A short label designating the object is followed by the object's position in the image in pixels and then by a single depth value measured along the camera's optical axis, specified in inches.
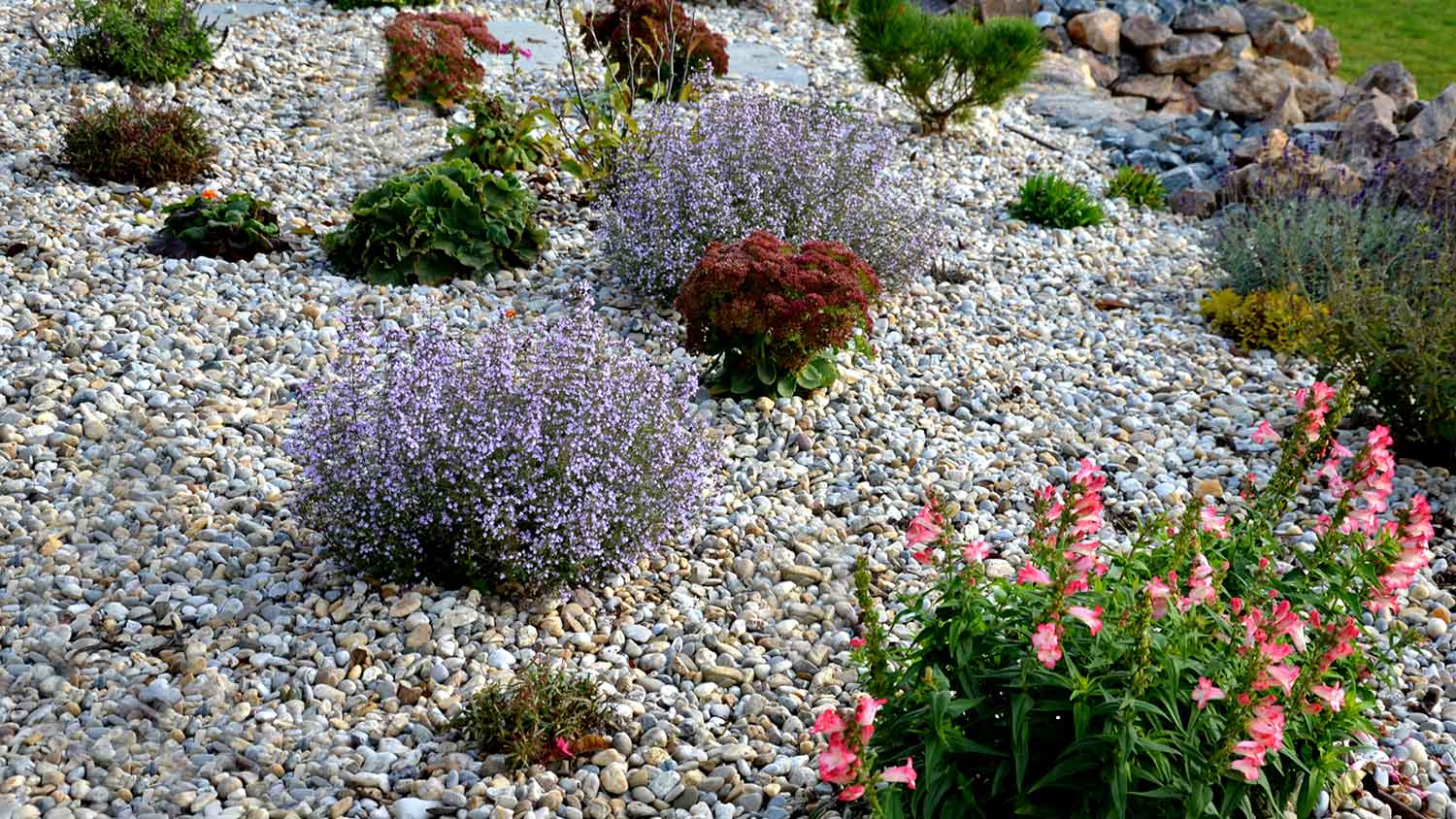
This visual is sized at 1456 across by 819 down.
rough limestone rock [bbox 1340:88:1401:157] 317.4
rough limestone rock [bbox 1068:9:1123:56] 442.9
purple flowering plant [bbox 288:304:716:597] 147.3
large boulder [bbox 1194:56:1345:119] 370.0
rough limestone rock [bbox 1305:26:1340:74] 458.3
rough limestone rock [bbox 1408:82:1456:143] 321.4
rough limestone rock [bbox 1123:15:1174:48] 439.8
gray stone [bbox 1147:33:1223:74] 434.3
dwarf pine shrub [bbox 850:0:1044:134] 334.3
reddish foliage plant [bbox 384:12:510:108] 306.2
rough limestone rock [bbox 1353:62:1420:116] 354.3
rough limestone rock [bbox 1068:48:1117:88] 434.0
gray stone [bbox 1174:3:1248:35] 446.9
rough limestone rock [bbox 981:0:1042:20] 442.0
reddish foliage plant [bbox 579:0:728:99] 325.4
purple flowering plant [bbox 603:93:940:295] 226.4
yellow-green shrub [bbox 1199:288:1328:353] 238.2
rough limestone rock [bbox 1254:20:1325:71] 449.7
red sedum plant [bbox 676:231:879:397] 190.9
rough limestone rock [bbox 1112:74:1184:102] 423.5
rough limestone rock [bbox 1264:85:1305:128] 347.3
